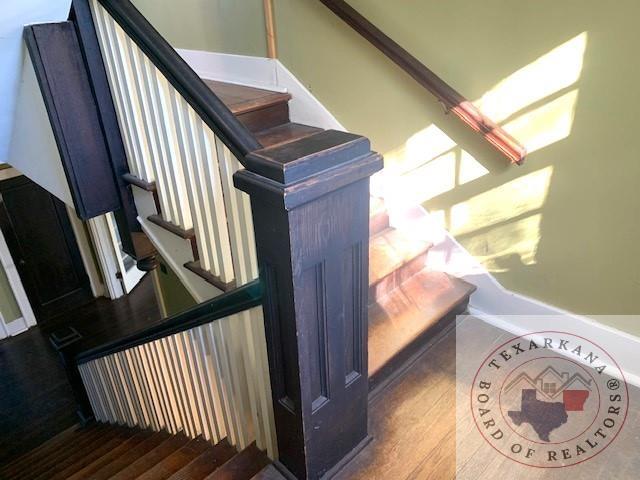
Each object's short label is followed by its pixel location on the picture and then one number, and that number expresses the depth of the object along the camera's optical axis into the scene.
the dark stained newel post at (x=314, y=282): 1.03
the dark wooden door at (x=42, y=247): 5.33
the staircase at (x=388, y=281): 1.83
